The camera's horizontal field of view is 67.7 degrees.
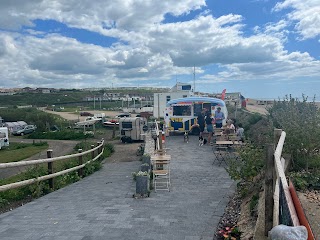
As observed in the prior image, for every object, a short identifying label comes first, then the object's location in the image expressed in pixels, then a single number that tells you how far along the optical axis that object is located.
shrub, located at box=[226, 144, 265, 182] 4.27
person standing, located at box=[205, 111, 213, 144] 10.82
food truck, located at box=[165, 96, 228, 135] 12.66
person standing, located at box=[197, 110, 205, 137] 12.06
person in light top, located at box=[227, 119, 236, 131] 10.63
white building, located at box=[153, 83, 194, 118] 19.92
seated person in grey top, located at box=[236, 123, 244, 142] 9.33
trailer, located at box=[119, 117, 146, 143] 16.58
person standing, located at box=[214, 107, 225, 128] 12.49
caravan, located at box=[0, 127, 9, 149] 20.75
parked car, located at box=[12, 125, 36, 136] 27.07
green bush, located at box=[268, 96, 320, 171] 4.41
